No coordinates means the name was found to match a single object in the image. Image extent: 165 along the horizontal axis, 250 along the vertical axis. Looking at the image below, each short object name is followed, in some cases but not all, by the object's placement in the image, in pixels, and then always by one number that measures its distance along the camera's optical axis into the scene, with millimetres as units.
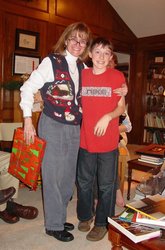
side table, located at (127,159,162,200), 2508
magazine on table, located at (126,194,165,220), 1296
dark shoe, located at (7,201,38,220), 2203
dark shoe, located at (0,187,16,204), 1868
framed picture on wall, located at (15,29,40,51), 3904
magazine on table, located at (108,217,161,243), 1170
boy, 1755
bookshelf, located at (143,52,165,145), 5656
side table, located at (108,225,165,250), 1133
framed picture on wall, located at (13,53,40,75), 3922
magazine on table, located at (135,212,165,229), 1243
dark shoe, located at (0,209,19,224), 2139
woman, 1701
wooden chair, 2600
